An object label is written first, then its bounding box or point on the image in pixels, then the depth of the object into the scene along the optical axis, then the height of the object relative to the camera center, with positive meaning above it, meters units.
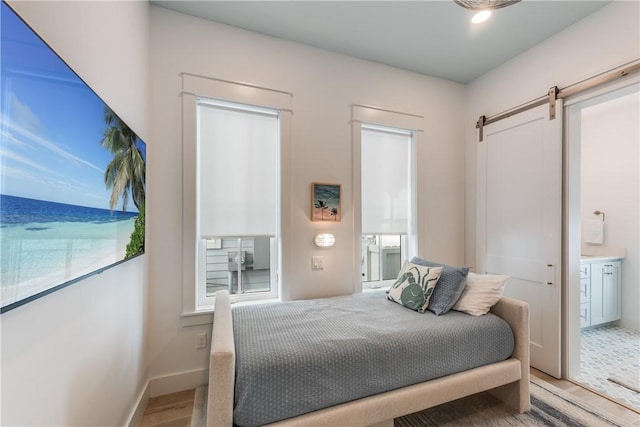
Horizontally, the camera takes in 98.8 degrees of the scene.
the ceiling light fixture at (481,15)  1.80 +1.31
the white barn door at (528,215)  2.43 -0.02
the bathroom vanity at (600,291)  3.34 -0.97
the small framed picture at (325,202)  2.60 +0.10
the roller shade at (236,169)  2.33 +0.38
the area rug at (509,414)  1.79 -1.37
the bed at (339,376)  1.26 -0.89
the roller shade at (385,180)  2.93 +0.37
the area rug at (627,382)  2.20 -1.40
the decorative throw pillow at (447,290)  2.03 -0.59
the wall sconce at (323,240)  2.61 -0.26
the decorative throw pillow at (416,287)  2.11 -0.60
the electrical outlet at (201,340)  2.26 -1.06
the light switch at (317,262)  2.61 -0.48
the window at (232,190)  2.24 +0.20
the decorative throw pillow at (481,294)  2.00 -0.61
